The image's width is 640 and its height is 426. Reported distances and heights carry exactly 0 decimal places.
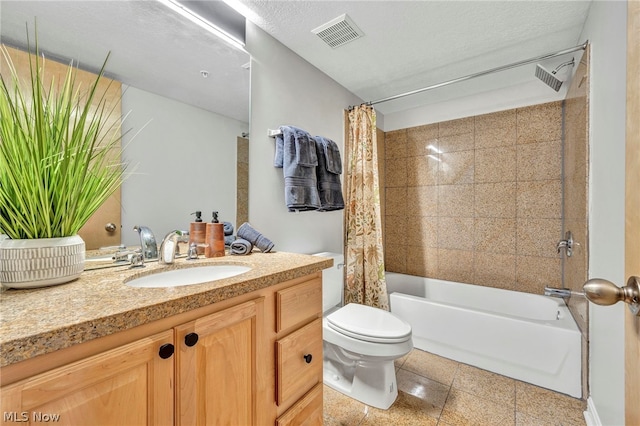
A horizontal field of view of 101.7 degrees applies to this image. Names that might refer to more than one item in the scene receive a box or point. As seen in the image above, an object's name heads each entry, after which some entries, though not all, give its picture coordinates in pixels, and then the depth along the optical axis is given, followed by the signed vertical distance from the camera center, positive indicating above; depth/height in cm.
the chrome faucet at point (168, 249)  103 -14
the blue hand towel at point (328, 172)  188 +30
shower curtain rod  153 +99
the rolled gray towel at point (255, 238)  134 -13
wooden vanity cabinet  47 -38
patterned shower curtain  237 -7
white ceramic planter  64 -12
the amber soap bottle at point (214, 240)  120 -13
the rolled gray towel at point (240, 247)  128 -17
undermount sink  95 -25
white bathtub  159 -85
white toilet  140 -76
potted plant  64 +8
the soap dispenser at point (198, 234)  121 -10
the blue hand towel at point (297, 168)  165 +28
